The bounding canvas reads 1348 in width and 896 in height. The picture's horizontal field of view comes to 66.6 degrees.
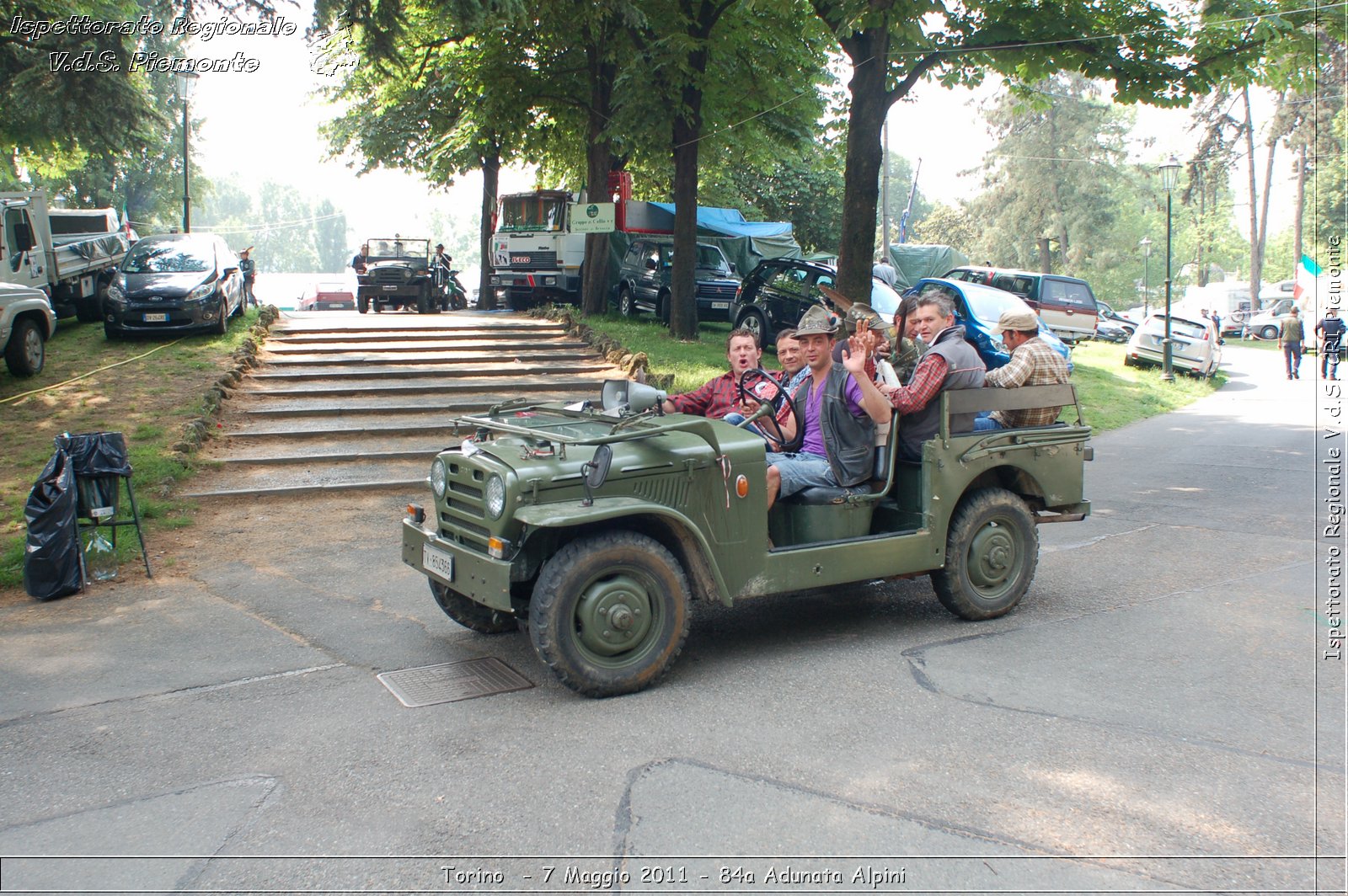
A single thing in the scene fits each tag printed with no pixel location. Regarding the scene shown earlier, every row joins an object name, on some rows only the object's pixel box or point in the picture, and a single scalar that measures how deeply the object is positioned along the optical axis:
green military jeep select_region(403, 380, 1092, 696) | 4.96
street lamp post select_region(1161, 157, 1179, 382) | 22.66
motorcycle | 27.97
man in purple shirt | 5.91
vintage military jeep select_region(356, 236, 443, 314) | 25.89
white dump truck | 15.70
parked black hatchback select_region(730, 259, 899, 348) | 18.50
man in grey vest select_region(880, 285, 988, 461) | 6.09
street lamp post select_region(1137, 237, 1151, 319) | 70.45
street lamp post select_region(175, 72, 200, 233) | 19.52
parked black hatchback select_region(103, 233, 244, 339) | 15.55
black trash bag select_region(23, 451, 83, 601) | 7.12
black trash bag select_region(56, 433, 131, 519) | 7.37
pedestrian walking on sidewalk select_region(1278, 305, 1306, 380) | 24.89
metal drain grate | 5.18
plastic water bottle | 7.65
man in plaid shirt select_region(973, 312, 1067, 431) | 6.46
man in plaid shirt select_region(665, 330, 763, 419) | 6.50
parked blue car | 18.22
